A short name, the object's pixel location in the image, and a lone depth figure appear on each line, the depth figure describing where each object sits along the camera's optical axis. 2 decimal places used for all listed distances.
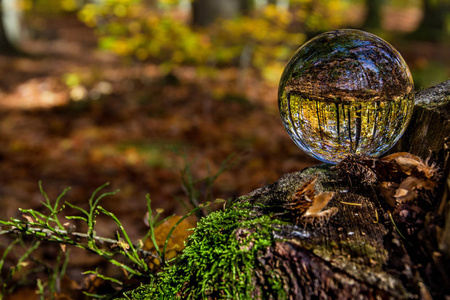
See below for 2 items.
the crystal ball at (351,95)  0.35
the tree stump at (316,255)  0.28
